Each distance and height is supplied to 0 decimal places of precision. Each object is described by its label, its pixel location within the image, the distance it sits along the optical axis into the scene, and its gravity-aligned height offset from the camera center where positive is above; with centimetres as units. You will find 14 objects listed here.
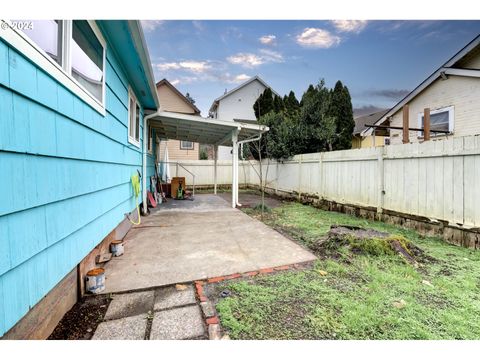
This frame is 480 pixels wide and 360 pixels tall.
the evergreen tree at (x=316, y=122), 953 +201
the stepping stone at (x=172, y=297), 194 -110
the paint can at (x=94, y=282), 211 -99
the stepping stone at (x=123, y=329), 154 -108
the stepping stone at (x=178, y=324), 156 -109
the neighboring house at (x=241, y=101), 1805 +551
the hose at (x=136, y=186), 459 -27
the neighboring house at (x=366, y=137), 1377 +210
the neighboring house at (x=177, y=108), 1401 +404
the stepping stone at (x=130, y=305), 182 -109
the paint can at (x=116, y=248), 299 -97
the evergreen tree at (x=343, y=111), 1280 +332
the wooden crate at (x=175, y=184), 918 -48
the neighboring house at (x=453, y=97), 699 +244
